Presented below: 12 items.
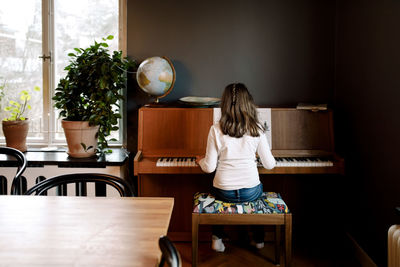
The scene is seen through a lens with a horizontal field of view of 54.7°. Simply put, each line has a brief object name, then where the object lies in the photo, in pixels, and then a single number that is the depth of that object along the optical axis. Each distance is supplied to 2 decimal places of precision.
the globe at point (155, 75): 3.06
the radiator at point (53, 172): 3.12
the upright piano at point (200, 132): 3.08
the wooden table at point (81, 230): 1.18
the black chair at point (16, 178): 2.18
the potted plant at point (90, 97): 3.13
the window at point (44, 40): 3.58
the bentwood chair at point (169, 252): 0.93
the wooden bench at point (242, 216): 2.41
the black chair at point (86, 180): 1.87
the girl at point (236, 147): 2.47
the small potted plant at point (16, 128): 3.29
